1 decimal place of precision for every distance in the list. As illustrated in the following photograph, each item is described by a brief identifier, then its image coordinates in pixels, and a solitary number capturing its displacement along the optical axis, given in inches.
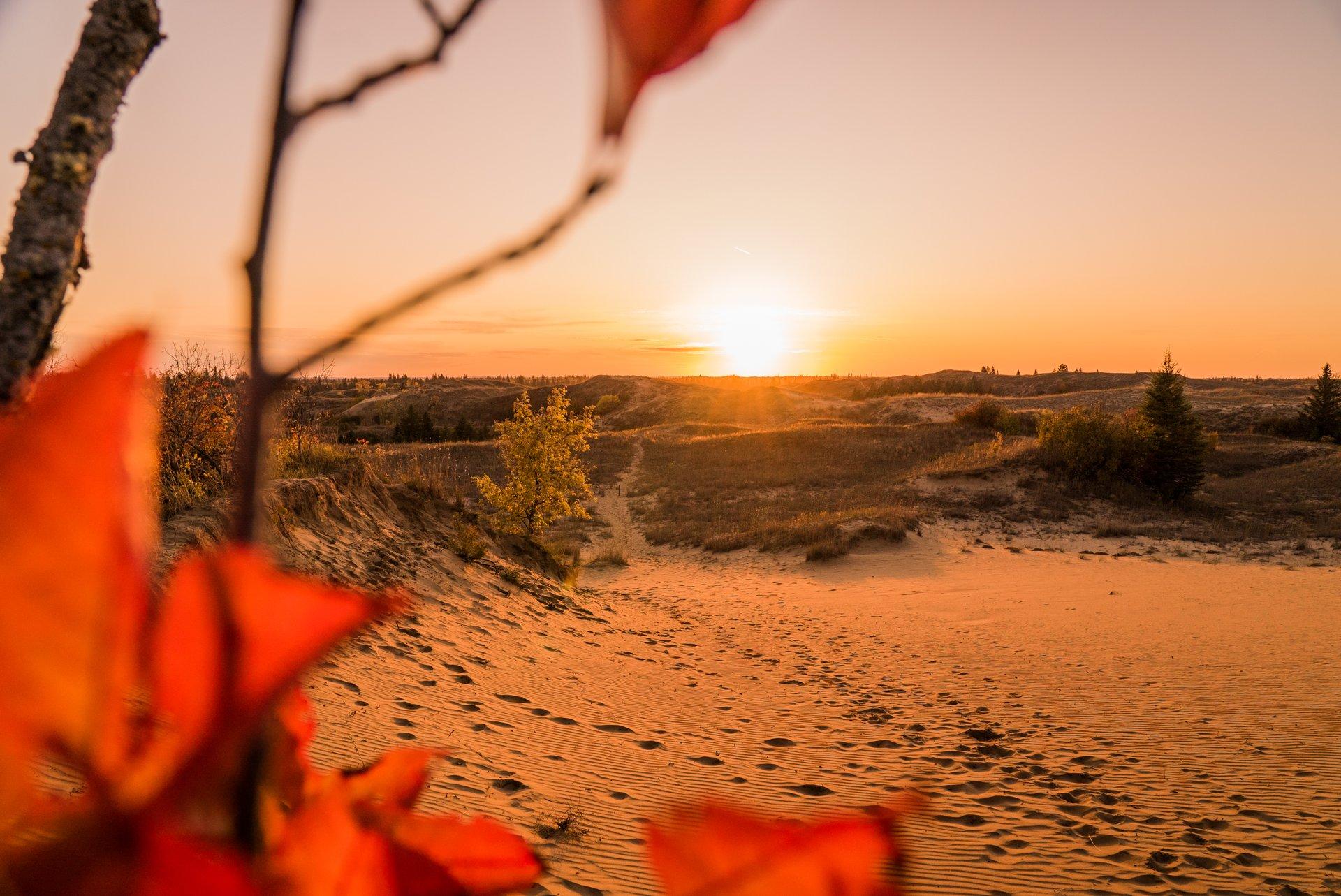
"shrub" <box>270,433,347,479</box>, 367.9
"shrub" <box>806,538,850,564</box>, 674.2
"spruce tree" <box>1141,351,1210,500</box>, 789.9
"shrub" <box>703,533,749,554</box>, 736.3
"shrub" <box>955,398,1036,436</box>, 1153.4
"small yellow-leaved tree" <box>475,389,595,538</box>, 621.0
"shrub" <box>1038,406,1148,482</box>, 813.9
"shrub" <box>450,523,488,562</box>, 402.0
